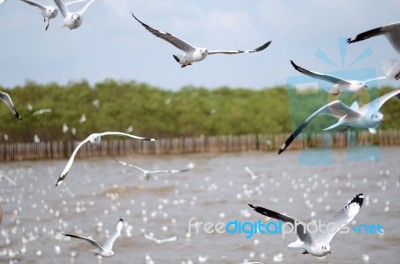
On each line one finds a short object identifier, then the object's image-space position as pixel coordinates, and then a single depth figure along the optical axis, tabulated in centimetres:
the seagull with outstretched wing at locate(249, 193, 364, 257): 639
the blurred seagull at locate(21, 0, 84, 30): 696
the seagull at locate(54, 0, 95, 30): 650
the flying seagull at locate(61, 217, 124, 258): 814
